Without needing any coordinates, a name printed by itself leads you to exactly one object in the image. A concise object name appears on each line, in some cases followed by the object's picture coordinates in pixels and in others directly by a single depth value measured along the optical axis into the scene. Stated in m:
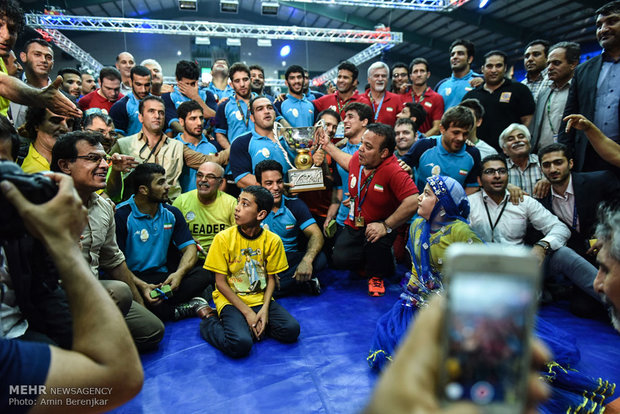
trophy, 3.62
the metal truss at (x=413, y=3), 9.09
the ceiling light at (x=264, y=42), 14.34
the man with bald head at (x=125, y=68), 5.04
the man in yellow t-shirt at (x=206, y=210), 3.42
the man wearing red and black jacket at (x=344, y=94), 4.78
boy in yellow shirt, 2.55
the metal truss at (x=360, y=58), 13.77
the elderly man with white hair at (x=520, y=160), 3.51
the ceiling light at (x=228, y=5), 11.05
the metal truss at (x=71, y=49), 11.09
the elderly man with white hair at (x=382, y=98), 4.64
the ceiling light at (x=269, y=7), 10.98
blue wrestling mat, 1.89
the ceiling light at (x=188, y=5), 10.90
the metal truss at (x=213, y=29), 10.48
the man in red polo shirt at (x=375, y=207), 3.44
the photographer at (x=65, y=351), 0.72
